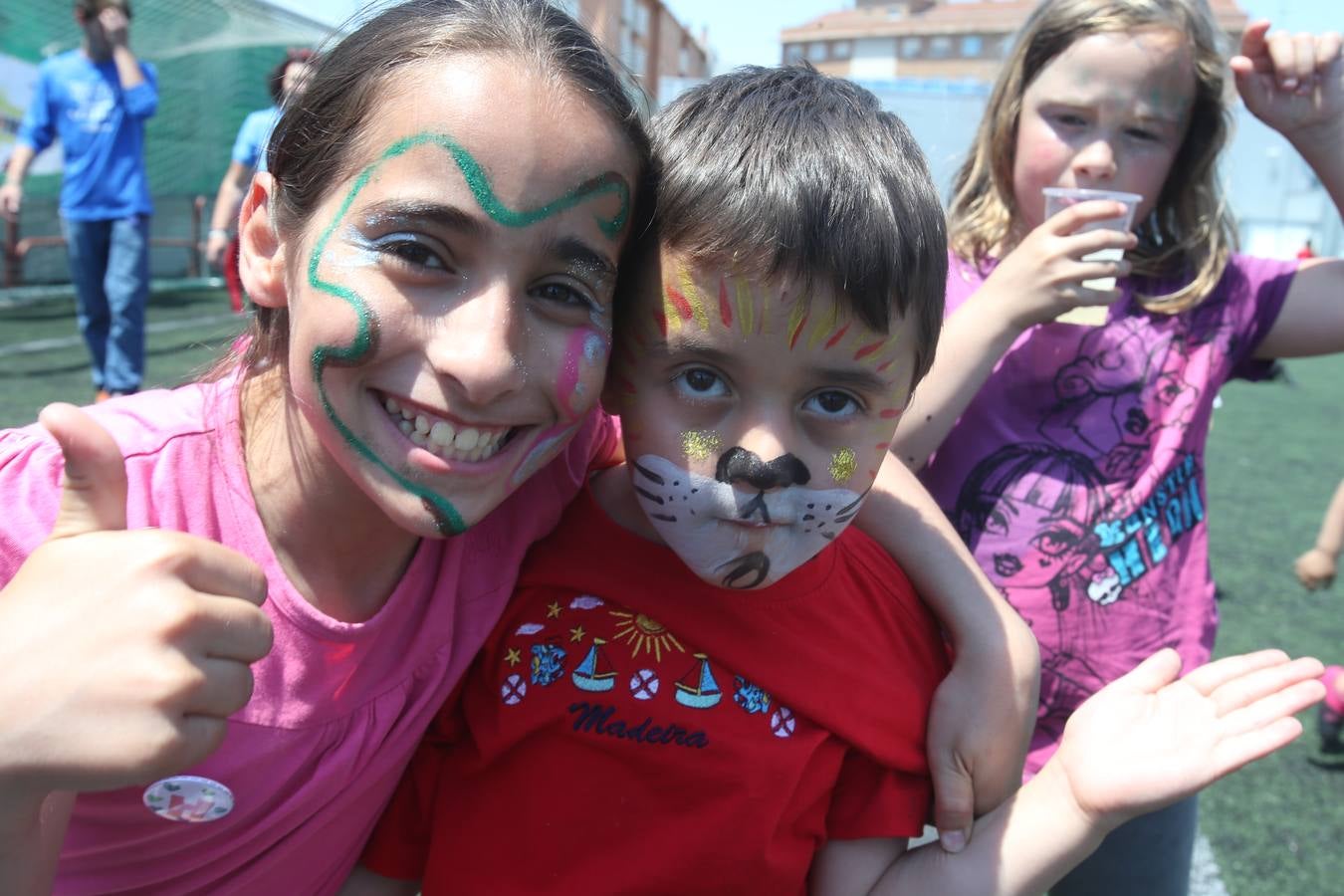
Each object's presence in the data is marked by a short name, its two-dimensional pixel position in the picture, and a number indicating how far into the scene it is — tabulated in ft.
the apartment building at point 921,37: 91.97
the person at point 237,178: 17.17
